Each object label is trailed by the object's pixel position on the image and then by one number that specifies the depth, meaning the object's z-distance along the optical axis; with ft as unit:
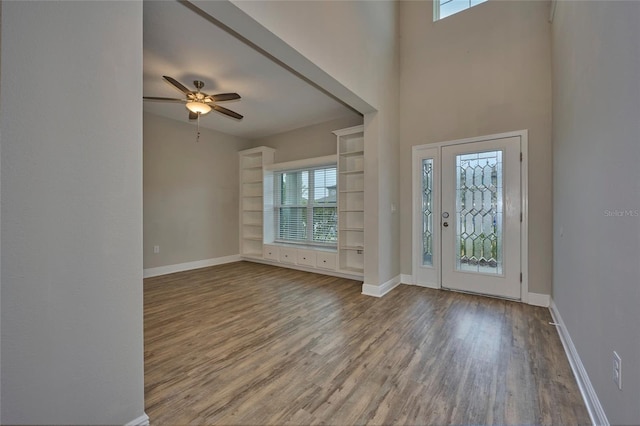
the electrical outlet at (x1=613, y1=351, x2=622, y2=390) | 3.79
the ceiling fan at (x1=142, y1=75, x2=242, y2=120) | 10.12
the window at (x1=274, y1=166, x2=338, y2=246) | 16.28
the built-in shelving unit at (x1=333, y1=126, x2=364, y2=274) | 14.47
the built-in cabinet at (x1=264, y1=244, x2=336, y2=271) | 14.93
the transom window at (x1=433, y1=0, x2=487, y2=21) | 12.36
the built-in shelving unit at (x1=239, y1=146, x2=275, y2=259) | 19.15
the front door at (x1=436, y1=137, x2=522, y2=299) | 10.71
